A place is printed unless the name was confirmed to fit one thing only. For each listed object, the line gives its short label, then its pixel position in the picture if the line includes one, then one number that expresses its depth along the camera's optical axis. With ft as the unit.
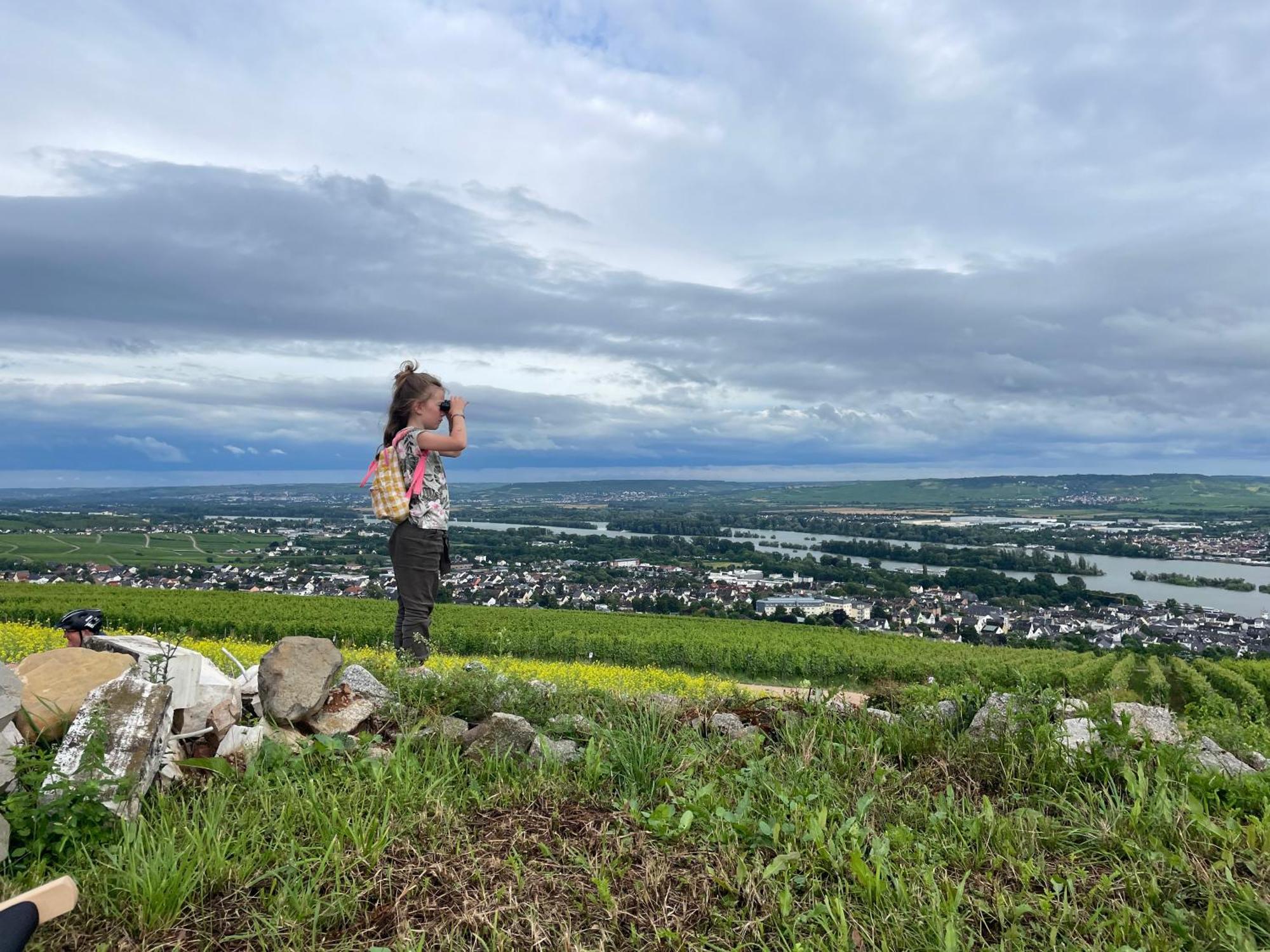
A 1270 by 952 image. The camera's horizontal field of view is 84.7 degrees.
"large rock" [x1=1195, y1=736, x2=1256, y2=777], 12.49
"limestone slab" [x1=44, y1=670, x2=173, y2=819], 10.01
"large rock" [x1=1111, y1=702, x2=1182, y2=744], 13.34
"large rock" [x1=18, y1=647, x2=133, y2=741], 11.52
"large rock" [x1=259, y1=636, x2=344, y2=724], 13.38
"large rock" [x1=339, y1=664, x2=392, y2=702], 14.97
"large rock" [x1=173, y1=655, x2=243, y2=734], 12.67
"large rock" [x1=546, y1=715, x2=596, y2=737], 13.50
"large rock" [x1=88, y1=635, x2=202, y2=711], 12.36
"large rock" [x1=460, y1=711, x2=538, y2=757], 12.99
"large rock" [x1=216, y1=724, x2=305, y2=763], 12.37
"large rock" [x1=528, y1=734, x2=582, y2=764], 12.19
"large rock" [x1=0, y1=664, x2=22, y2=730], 9.79
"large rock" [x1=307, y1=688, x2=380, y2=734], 13.76
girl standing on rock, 18.86
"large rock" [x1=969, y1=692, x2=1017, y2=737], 13.24
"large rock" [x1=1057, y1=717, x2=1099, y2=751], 12.43
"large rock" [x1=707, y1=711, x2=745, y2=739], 13.96
